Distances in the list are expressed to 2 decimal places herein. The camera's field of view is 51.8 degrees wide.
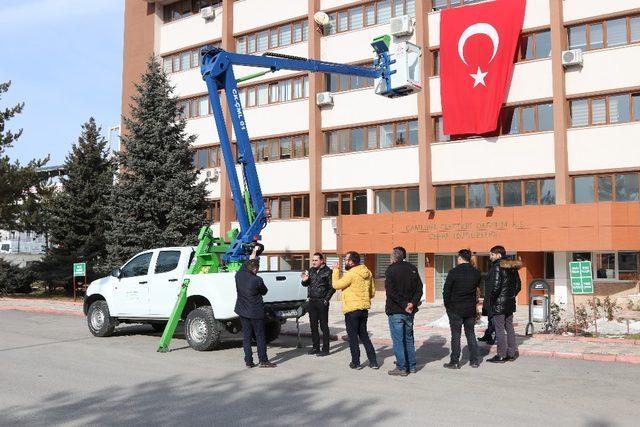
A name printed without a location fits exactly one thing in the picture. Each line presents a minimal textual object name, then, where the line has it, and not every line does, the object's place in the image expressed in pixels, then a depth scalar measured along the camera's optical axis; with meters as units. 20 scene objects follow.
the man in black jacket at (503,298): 10.56
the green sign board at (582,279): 14.29
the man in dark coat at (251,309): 10.25
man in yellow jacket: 10.04
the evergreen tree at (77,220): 30.89
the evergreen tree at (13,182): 29.83
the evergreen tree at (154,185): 26.53
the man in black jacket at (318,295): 11.36
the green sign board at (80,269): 24.98
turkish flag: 26.88
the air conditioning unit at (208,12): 36.03
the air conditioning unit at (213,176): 35.34
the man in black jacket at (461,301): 10.16
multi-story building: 25.25
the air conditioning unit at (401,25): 28.25
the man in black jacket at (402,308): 9.48
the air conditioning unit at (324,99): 31.20
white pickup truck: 11.83
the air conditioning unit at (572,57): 25.59
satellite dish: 31.64
